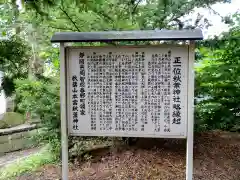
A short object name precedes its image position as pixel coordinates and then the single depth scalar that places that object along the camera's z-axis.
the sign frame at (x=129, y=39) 2.40
